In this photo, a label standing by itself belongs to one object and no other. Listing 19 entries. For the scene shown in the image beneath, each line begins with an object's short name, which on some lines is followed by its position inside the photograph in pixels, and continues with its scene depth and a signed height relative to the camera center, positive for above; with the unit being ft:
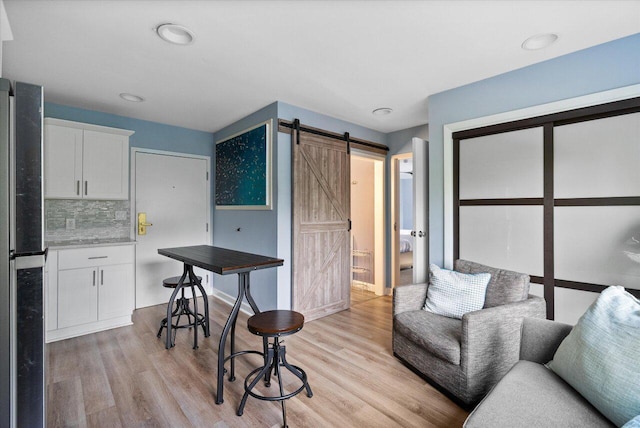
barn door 11.56 -0.42
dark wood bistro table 6.61 -1.11
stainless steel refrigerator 3.99 -0.57
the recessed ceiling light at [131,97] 10.48 +4.06
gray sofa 3.84 -2.52
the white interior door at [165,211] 13.41 +0.20
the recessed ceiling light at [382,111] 11.81 +4.00
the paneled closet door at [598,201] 6.97 +0.31
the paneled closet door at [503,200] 8.33 +0.40
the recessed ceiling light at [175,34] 6.55 +3.96
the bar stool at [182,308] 9.69 -3.08
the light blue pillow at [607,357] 3.61 -1.85
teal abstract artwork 11.64 +1.88
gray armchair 6.36 -2.75
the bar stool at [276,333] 5.94 -2.26
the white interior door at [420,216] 10.43 -0.05
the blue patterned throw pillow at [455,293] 7.80 -2.02
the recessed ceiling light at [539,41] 6.88 +3.93
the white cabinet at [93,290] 10.00 -2.51
